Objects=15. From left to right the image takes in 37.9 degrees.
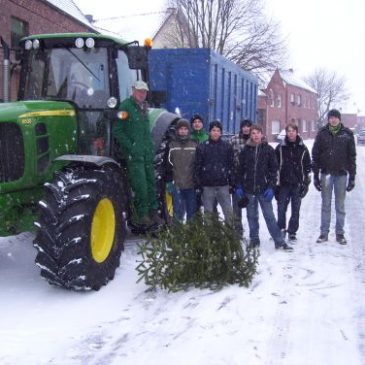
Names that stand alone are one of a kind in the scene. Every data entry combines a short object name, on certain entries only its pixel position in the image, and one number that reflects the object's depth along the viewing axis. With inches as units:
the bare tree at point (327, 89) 2807.6
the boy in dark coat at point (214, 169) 244.2
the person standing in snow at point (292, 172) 260.2
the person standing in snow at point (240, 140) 281.8
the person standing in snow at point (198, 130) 278.2
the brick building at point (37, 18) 621.3
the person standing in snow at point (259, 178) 245.8
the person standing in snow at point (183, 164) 251.3
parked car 1552.8
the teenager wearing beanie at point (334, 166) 259.9
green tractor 174.9
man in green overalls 213.5
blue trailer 373.7
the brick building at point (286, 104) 1648.6
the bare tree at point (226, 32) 1148.5
